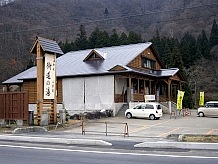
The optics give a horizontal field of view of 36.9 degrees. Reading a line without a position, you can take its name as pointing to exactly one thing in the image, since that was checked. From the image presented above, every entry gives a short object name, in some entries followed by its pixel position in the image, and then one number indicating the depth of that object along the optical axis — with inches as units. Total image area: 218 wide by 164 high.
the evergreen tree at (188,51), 2647.6
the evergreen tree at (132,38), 2532.0
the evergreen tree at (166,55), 2522.9
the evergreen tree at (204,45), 2704.2
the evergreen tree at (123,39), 2549.5
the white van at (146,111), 1141.7
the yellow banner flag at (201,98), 1563.7
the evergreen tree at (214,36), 2874.0
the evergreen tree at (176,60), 2074.3
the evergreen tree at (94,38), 2644.4
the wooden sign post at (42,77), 860.0
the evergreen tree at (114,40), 2587.6
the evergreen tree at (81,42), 2743.6
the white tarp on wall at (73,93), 1411.2
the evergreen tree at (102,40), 2652.6
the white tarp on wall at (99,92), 1347.2
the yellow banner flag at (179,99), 1289.0
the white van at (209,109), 1274.6
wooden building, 1354.6
